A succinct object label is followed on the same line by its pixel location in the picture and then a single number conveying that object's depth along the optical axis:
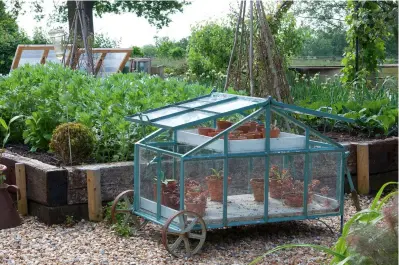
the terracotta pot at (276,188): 5.52
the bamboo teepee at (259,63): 8.30
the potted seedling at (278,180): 5.50
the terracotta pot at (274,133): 5.45
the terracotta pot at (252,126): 5.64
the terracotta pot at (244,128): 5.62
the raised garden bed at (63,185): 5.97
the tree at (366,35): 11.30
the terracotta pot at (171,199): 5.28
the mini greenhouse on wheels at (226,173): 5.13
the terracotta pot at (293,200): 5.49
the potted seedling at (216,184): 5.23
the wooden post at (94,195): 6.00
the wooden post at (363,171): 7.32
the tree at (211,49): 16.14
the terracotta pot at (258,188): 5.39
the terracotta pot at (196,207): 5.13
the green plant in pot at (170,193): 5.30
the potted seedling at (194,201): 5.13
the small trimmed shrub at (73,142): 6.51
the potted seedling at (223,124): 5.61
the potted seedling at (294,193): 5.49
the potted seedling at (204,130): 5.54
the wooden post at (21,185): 6.26
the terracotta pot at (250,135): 5.43
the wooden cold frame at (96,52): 15.47
